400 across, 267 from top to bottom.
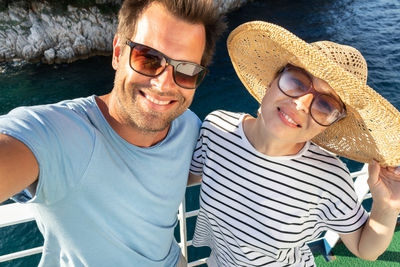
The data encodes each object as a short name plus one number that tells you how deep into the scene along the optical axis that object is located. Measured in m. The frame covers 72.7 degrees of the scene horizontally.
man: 0.41
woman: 0.44
